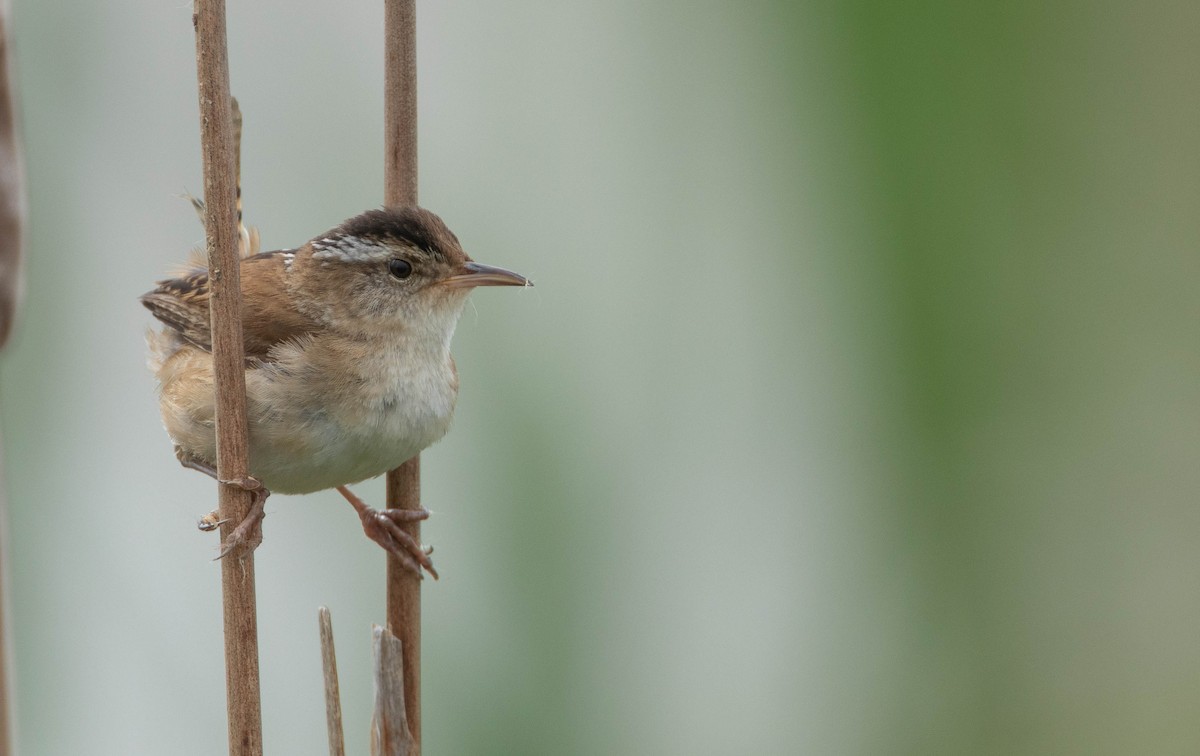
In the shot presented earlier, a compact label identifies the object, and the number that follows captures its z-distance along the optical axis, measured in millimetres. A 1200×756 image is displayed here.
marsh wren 3815
